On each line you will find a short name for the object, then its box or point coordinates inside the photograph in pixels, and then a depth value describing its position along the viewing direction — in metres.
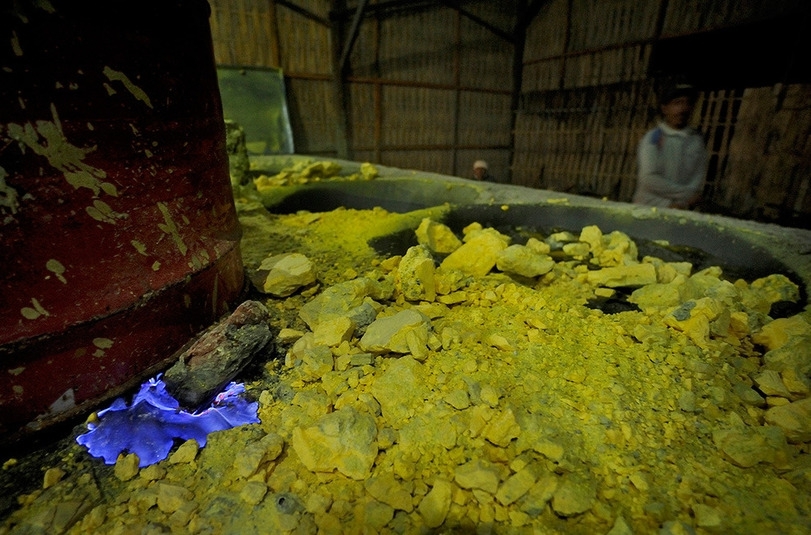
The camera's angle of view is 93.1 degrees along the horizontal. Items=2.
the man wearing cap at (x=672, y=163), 3.65
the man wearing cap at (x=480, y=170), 6.62
